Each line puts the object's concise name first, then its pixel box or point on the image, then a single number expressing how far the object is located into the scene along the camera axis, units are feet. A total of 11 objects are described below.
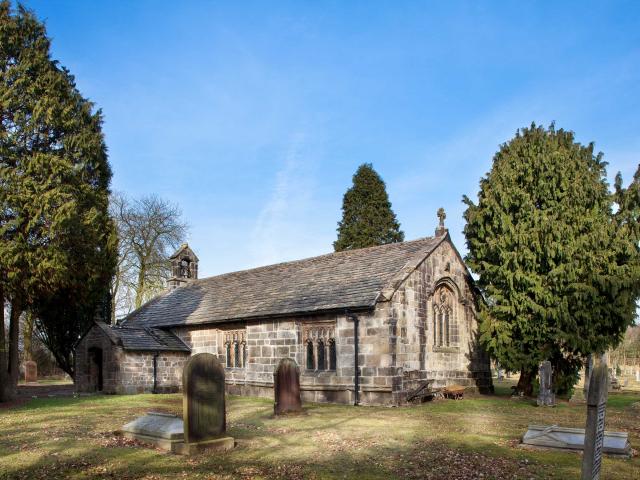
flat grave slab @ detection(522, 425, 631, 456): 33.13
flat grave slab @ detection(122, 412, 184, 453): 36.28
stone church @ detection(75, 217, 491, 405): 63.72
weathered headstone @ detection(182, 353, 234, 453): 35.19
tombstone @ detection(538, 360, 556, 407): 62.23
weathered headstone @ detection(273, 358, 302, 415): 53.93
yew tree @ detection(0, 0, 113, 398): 59.88
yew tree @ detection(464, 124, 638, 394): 64.44
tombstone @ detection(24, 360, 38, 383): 126.41
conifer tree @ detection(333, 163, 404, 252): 131.85
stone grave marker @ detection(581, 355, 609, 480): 22.08
